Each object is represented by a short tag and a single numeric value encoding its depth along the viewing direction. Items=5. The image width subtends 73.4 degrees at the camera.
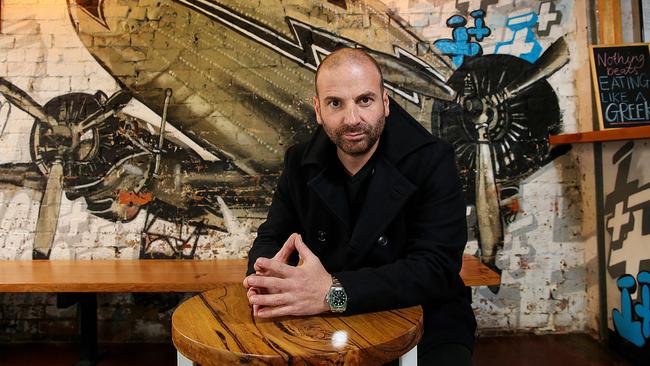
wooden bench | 2.29
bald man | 1.25
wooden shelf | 2.17
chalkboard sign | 2.66
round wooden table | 0.97
